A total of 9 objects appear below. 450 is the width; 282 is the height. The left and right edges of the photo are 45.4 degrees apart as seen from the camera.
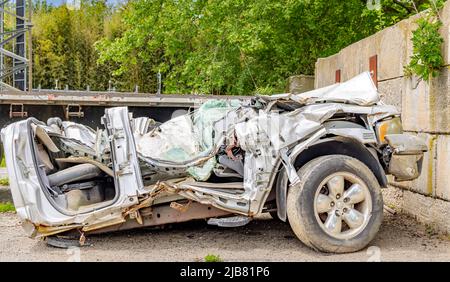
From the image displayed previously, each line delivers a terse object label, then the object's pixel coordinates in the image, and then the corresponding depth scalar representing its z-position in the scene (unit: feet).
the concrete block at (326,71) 32.93
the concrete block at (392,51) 21.97
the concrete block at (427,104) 18.38
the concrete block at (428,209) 18.35
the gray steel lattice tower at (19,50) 46.88
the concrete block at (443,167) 18.17
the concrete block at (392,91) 22.41
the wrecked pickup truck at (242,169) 16.55
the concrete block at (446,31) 18.21
